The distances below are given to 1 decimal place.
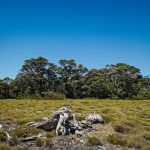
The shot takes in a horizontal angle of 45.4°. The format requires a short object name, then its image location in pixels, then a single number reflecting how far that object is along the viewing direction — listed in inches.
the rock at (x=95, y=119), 525.6
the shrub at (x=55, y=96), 1734.3
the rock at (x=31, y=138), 405.3
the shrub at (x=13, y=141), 386.4
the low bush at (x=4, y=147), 352.6
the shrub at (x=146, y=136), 426.3
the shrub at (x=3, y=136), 401.1
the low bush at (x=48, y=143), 380.9
